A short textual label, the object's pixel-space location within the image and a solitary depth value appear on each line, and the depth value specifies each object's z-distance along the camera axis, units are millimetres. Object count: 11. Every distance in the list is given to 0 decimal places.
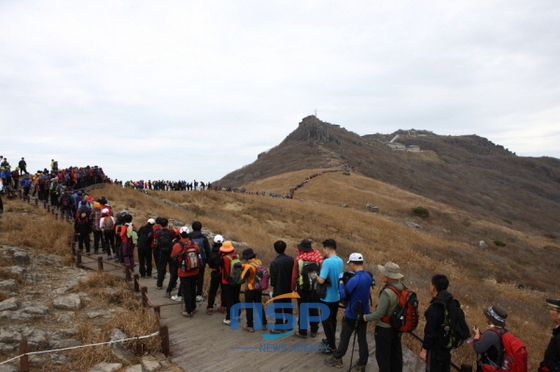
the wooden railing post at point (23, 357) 4793
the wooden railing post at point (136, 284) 8422
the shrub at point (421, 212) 37781
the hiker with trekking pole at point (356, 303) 5297
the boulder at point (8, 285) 8126
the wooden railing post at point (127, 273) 9164
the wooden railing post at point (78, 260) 10911
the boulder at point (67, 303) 7633
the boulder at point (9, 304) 7039
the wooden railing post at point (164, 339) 5996
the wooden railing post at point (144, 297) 7366
